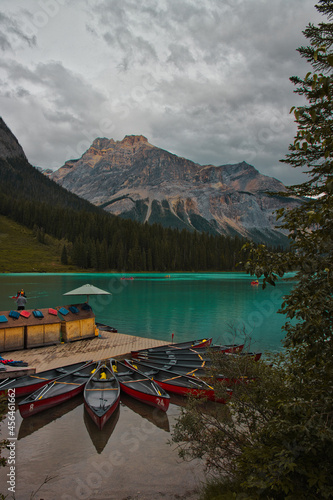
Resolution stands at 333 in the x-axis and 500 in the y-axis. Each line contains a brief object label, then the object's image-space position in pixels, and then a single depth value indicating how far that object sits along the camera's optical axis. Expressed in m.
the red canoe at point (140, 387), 13.63
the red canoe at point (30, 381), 14.25
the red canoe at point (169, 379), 15.23
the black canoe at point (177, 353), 20.88
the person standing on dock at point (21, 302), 25.75
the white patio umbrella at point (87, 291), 24.17
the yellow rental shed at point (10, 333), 20.00
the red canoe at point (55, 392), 12.79
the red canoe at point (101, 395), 12.23
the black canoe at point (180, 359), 18.91
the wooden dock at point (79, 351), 18.48
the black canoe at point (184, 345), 22.24
